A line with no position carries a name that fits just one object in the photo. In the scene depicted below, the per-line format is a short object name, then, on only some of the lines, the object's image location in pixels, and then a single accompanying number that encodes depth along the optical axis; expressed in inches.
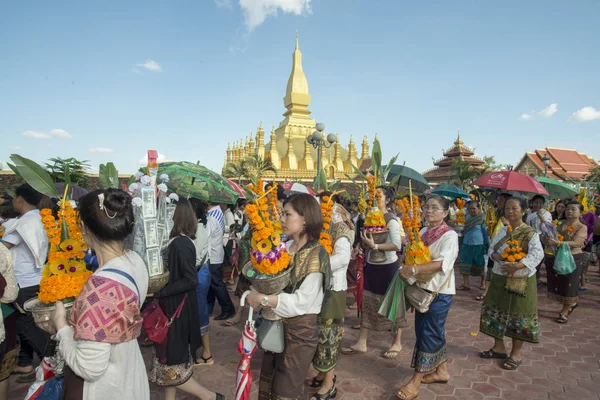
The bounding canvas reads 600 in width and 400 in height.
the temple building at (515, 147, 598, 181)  1259.2
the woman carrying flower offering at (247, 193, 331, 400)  89.0
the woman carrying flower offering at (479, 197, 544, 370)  157.2
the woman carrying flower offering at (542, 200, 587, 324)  224.4
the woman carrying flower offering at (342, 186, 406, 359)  172.1
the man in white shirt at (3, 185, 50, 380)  138.1
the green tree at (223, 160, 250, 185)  1272.6
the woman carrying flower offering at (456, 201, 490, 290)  301.0
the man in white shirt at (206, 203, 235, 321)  200.5
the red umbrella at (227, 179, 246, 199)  255.8
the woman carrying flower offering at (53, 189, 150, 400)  64.7
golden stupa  1449.3
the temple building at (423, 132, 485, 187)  1397.6
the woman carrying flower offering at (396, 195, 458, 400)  129.3
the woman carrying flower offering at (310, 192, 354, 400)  127.0
